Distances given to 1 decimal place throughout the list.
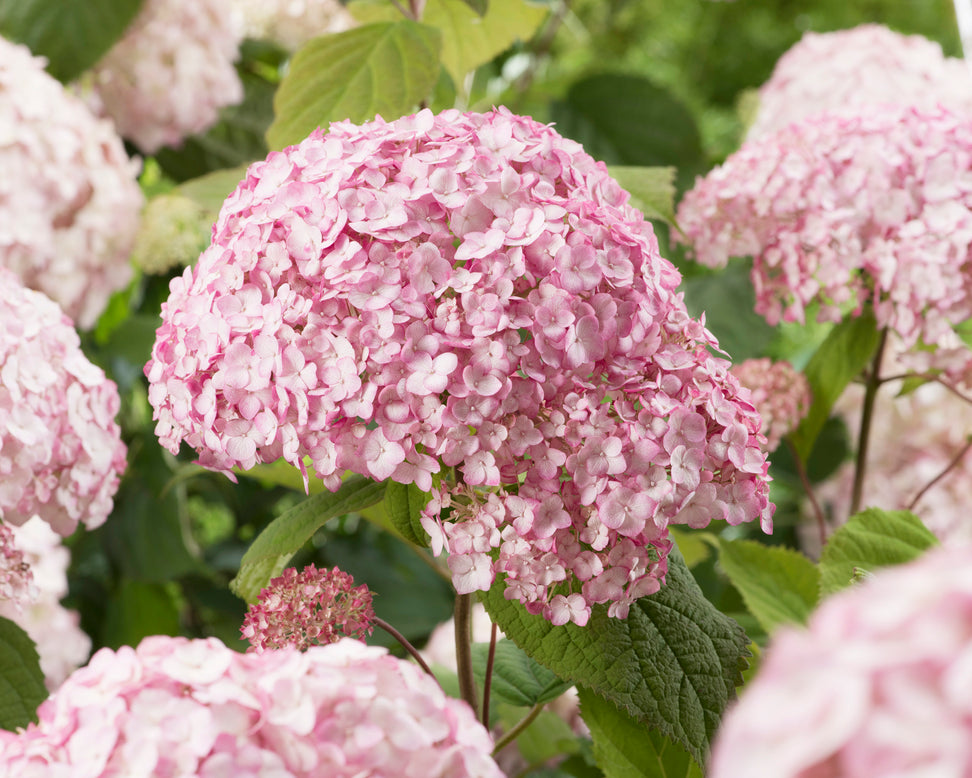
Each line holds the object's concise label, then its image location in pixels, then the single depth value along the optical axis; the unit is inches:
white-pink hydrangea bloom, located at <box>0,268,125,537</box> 48.6
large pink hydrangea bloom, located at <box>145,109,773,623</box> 45.0
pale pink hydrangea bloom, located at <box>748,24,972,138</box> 63.8
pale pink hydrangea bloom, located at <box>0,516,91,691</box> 57.9
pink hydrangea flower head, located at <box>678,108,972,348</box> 52.3
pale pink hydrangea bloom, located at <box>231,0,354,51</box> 89.4
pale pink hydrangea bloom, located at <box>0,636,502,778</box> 41.1
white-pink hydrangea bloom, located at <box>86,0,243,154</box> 70.8
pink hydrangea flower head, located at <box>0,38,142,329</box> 57.3
